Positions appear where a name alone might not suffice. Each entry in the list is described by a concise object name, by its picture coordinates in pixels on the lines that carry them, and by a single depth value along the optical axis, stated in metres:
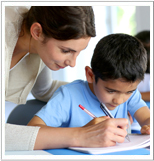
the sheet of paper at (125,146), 0.91
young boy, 1.08
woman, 0.94
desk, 0.90
